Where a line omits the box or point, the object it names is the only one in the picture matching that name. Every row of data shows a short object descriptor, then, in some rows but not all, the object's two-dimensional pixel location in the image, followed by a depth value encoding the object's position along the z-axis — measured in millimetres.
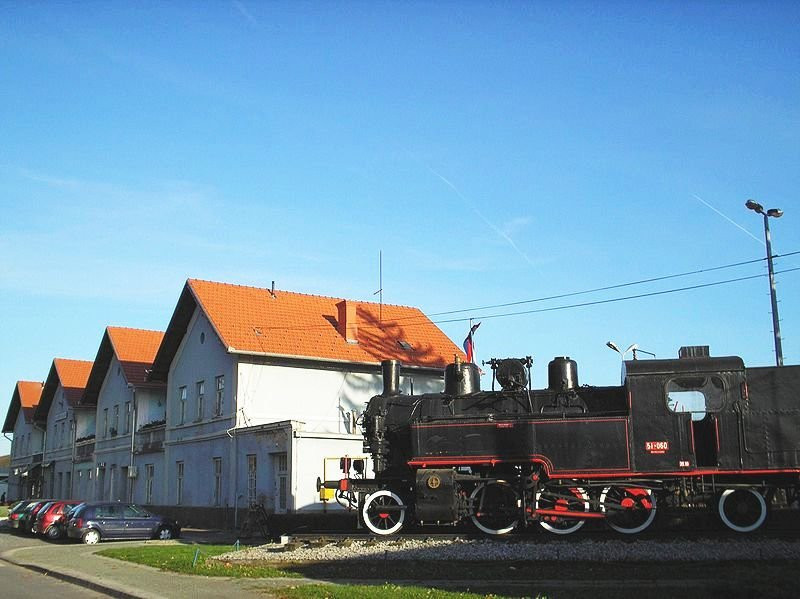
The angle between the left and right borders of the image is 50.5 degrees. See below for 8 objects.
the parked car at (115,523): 23969
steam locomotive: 14797
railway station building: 26047
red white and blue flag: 26969
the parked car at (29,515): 28391
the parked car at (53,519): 25781
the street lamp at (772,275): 20758
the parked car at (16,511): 30152
